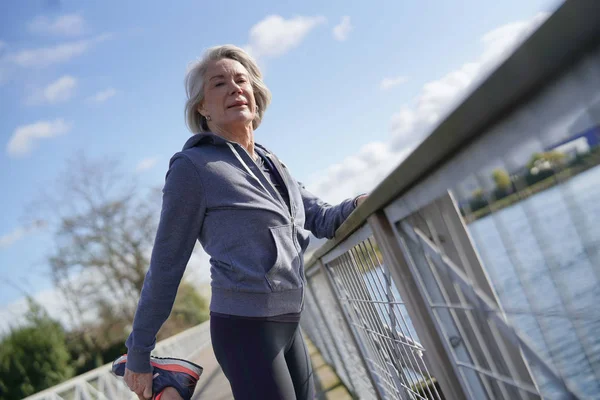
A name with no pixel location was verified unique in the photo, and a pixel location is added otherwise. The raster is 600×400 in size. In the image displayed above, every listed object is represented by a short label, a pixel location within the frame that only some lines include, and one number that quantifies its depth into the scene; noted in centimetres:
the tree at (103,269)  2353
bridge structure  61
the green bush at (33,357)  1833
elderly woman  176
